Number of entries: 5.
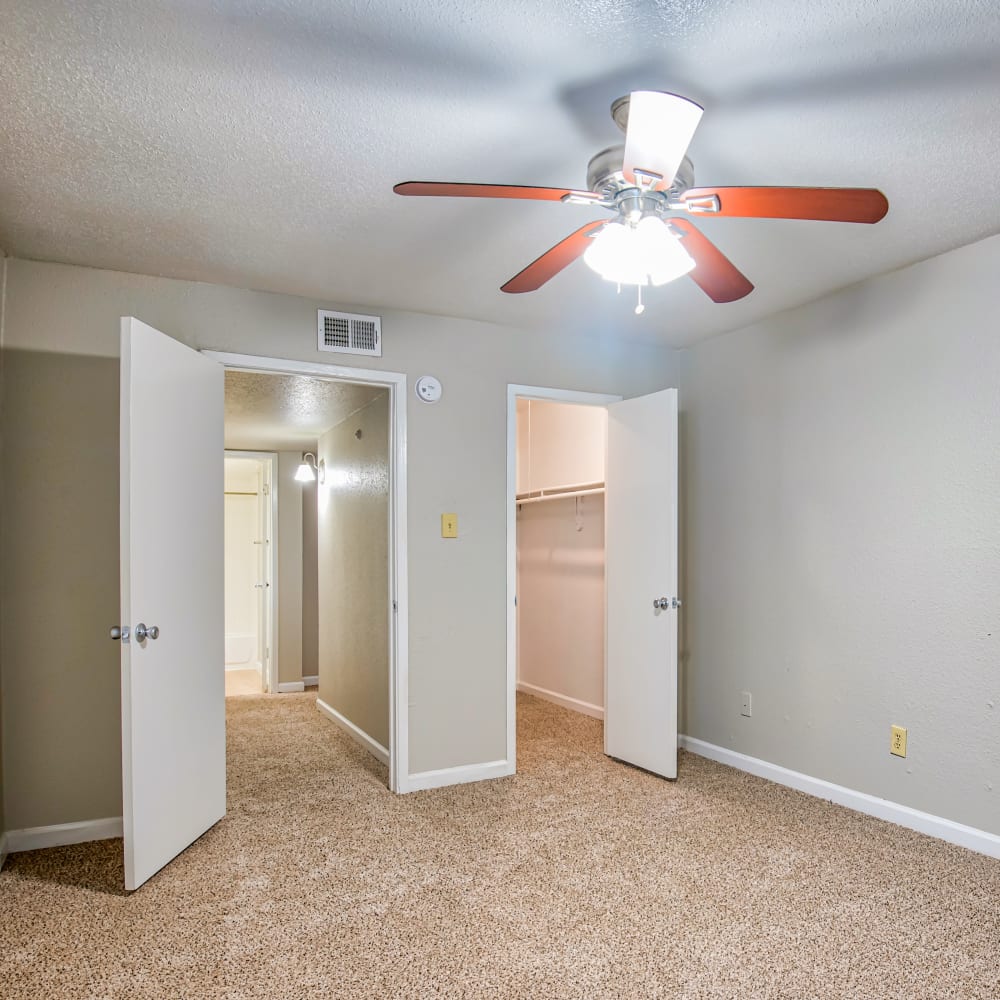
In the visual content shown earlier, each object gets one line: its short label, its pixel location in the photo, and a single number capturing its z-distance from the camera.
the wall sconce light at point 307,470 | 6.11
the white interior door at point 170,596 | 2.44
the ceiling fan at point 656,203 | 1.57
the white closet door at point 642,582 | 3.55
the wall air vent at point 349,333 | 3.36
